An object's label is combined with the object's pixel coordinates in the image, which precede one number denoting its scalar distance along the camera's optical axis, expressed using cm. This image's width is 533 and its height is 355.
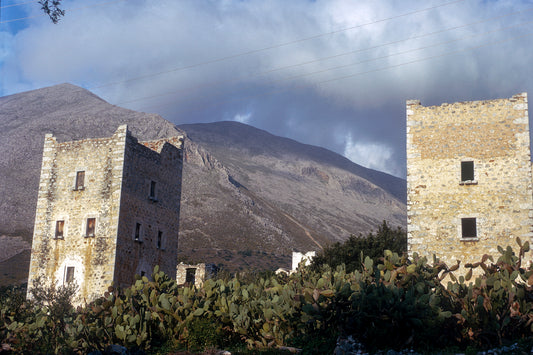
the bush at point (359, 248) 3247
